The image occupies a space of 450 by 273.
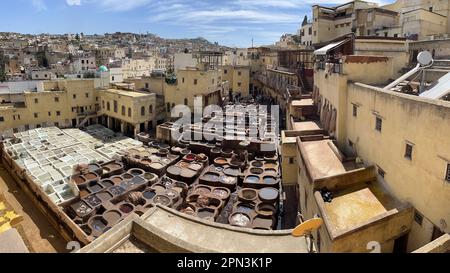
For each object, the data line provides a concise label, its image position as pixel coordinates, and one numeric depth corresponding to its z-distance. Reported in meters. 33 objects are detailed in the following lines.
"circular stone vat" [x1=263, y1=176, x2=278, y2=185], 22.76
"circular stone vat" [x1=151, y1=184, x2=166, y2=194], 22.42
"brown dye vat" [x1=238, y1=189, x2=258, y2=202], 20.78
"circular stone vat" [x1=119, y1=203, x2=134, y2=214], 20.05
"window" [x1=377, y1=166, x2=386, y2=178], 12.44
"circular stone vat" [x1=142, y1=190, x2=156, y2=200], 21.72
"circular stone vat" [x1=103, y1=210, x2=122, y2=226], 18.68
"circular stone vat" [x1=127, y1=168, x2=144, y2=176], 25.44
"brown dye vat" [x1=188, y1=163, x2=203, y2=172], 25.69
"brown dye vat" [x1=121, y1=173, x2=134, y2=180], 24.45
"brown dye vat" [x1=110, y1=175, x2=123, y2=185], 23.66
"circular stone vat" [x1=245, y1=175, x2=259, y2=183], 23.22
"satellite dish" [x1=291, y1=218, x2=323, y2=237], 8.83
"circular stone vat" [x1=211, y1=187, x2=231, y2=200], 21.64
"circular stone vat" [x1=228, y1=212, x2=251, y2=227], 18.25
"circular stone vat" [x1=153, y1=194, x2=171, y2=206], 20.72
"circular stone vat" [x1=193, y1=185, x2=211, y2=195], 22.20
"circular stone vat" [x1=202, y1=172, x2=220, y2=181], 23.98
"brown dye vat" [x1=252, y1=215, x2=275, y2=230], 17.92
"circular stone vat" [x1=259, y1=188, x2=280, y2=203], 20.34
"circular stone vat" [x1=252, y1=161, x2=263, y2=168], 25.94
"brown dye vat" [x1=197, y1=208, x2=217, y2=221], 19.34
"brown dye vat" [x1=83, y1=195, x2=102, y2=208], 20.54
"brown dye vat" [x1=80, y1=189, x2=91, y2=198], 21.88
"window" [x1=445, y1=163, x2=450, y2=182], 8.80
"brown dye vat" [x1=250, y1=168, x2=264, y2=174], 24.98
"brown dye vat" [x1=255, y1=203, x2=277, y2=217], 18.94
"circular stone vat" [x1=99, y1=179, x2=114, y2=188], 23.19
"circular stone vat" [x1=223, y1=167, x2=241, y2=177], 24.75
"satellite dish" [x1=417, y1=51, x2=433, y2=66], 13.95
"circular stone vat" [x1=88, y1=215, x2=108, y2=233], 18.23
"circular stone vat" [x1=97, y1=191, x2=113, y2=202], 21.17
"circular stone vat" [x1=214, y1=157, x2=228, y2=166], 26.75
